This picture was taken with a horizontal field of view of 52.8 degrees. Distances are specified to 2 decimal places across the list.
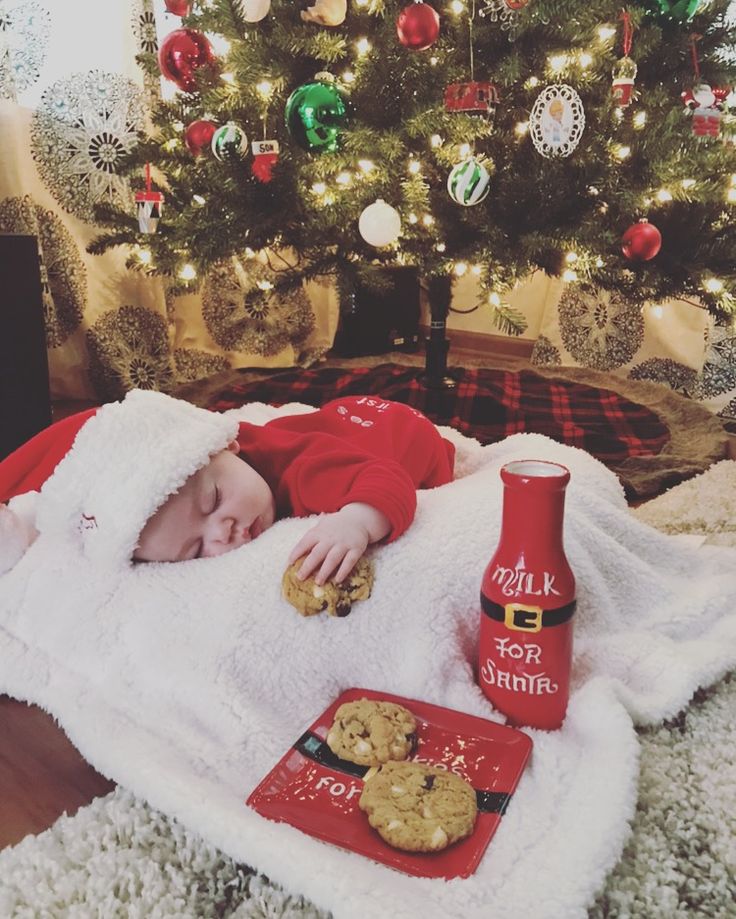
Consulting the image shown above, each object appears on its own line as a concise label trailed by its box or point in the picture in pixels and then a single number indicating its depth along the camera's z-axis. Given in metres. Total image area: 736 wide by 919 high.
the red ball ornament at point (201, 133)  1.58
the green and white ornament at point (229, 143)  1.44
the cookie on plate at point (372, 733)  0.63
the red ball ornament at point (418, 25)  1.25
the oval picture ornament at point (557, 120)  1.29
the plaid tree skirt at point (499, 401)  1.68
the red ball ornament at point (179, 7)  1.62
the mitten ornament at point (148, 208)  1.59
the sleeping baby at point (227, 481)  0.77
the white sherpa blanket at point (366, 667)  0.54
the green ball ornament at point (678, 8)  1.42
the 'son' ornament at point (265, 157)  1.44
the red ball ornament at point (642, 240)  1.36
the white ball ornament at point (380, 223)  1.36
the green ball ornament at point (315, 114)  1.32
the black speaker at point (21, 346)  1.56
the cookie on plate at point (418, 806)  0.54
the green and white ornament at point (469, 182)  1.30
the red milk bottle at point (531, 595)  0.61
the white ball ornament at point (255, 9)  1.39
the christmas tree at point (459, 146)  1.36
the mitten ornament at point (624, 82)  1.39
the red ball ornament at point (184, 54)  1.53
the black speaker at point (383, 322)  2.55
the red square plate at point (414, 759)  0.54
